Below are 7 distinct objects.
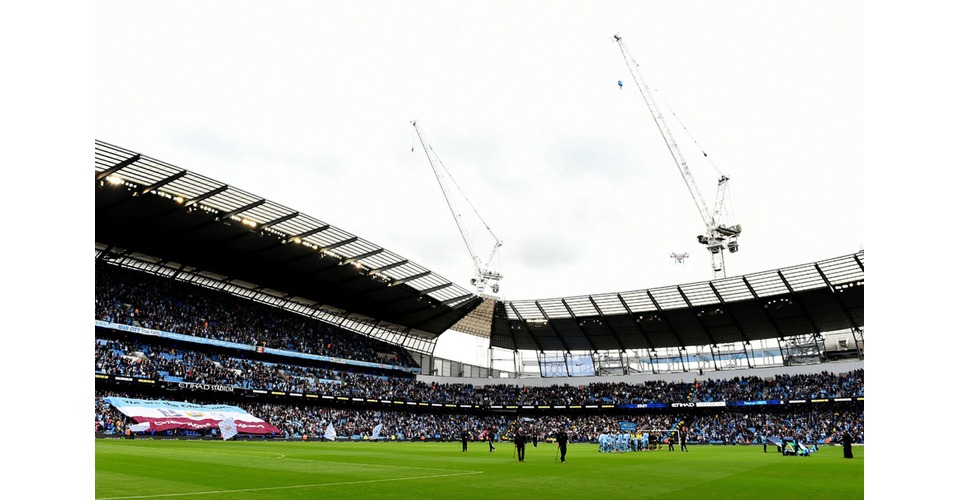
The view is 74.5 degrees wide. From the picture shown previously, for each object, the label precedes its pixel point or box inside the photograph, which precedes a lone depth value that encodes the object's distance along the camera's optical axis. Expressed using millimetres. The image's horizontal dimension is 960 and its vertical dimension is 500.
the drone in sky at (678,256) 119375
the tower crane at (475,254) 122438
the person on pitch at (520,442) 31656
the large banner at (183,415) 52812
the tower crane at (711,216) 103125
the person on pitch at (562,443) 30819
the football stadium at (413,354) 43969
